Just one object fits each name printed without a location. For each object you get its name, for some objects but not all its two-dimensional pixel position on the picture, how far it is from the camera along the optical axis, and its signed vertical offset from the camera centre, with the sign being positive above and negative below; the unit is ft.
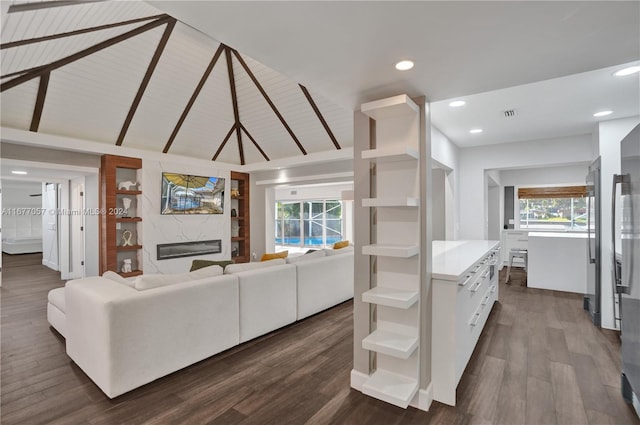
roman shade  22.65 +1.54
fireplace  19.24 -2.54
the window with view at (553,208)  23.03 +0.29
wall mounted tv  19.45 +1.24
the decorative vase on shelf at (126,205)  18.13 +0.43
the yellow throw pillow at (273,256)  13.09 -1.97
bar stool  19.05 -2.78
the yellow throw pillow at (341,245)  16.61 -1.89
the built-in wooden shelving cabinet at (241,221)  24.72 -0.77
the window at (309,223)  37.04 -1.42
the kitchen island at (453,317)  7.14 -2.76
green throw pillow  11.02 -1.94
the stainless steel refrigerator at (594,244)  11.94 -1.35
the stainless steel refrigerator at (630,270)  6.37 -1.30
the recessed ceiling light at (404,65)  5.70 +2.86
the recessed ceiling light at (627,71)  7.90 +3.81
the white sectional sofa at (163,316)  7.29 -3.07
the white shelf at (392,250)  6.59 -0.89
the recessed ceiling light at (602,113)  11.21 +3.74
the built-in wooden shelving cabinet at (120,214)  17.03 -0.12
